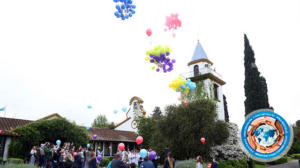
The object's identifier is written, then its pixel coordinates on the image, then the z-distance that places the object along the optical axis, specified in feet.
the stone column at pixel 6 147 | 63.82
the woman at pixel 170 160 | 29.22
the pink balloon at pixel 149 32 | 39.21
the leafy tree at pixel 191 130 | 57.72
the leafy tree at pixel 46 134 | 62.34
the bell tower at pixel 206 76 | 88.48
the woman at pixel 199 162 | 34.45
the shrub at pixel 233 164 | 51.85
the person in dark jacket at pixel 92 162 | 28.71
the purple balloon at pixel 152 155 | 42.91
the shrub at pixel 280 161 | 77.69
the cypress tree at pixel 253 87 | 87.65
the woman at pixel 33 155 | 51.70
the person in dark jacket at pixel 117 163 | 22.30
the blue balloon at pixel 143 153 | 37.80
